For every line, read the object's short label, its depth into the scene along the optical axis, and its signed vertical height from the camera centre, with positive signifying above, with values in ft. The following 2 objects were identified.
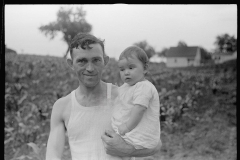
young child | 5.14 -0.31
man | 5.57 -0.48
